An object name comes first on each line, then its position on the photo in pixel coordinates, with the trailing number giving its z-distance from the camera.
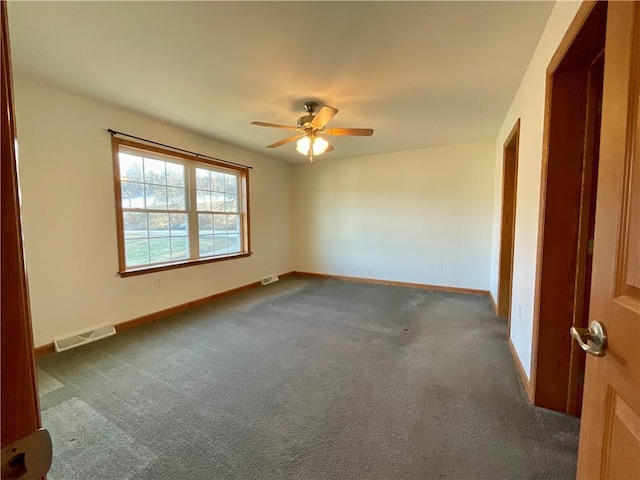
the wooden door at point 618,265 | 0.64
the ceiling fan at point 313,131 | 2.61
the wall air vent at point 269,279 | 5.14
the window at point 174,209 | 3.19
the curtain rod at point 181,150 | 2.95
